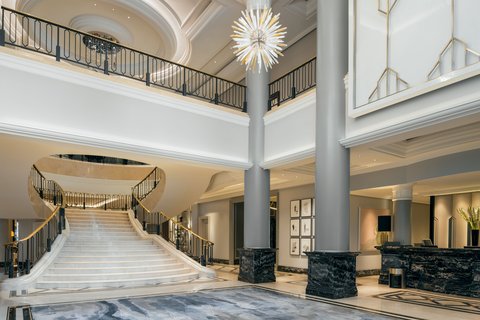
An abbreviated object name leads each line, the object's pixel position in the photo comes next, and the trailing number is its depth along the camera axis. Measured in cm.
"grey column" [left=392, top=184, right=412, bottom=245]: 1055
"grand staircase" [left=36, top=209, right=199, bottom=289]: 888
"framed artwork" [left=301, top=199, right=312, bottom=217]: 1262
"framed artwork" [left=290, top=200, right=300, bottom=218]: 1318
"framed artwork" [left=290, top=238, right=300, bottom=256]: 1287
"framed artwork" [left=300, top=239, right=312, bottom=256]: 1240
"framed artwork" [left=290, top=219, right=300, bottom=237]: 1305
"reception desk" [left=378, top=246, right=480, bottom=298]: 795
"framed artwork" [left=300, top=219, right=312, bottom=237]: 1248
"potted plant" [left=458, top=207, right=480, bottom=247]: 910
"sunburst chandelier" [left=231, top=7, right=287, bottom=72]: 510
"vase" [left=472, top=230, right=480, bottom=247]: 909
